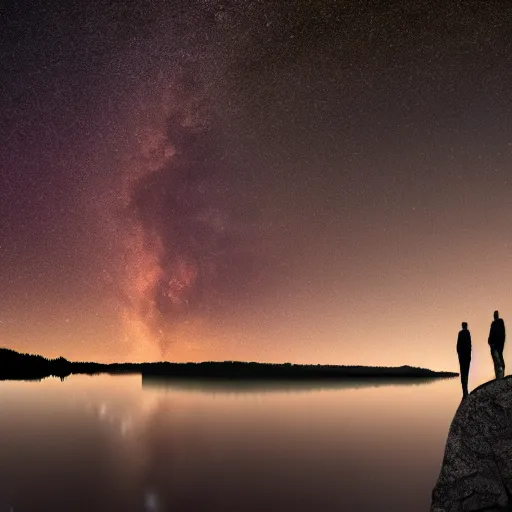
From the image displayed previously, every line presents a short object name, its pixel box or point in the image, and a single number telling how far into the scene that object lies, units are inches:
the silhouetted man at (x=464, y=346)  854.5
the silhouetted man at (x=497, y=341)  739.4
